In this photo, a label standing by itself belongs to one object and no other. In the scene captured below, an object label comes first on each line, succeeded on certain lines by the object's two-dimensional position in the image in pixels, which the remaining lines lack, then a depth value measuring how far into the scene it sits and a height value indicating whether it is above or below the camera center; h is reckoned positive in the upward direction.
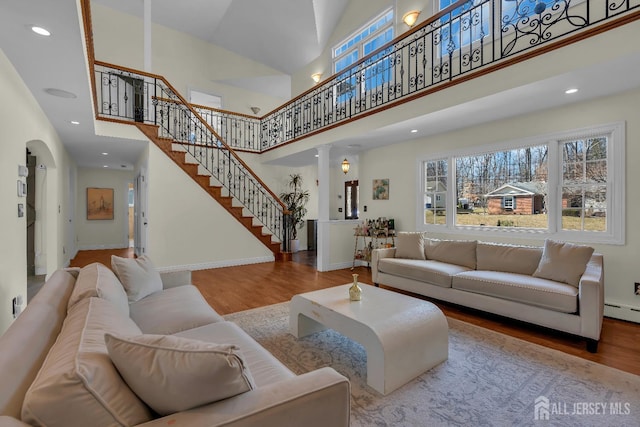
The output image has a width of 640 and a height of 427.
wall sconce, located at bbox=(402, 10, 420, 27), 5.51 +3.61
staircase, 5.61 +0.64
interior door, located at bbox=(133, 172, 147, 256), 5.98 -0.08
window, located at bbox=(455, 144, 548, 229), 4.08 +0.35
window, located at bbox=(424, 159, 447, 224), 5.21 +0.33
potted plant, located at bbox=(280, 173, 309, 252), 7.57 +0.20
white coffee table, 2.03 -0.90
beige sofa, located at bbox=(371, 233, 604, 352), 2.69 -0.76
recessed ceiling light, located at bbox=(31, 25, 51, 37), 2.01 +1.24
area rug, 1.79 -1.24
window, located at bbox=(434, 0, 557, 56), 3.95 +2.90
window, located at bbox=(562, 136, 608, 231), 3.53 +0.31
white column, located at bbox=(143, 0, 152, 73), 6.22 +3.72
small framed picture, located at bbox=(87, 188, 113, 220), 8.66 +0.25
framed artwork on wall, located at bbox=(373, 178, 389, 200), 6.03 +0.44
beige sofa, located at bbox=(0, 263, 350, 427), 0.80 -0.53
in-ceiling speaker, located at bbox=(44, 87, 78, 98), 3.04 +1.25
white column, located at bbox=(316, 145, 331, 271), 5.73 -0.03
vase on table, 2.70 -0.76
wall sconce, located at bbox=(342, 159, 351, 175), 6.63 +1.01
